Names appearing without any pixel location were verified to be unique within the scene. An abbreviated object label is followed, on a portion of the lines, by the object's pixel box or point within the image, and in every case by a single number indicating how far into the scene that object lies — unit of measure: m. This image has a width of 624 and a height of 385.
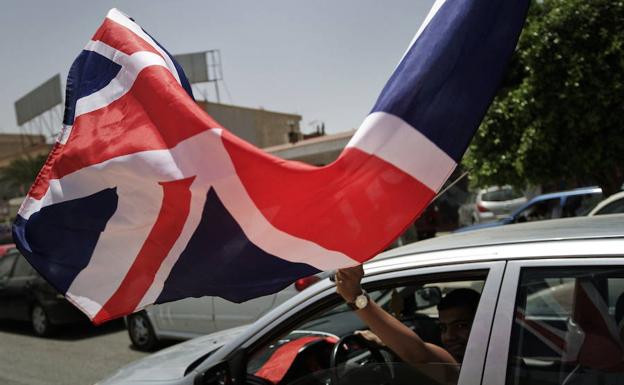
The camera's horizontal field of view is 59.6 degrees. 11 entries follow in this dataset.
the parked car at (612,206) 6.44
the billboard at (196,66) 40.16
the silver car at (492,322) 1.75
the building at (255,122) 35.44
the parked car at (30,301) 8.81
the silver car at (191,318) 6.32
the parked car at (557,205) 9.94
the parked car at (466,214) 18.67
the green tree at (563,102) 7.62
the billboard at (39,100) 48.22
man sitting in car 2.05
